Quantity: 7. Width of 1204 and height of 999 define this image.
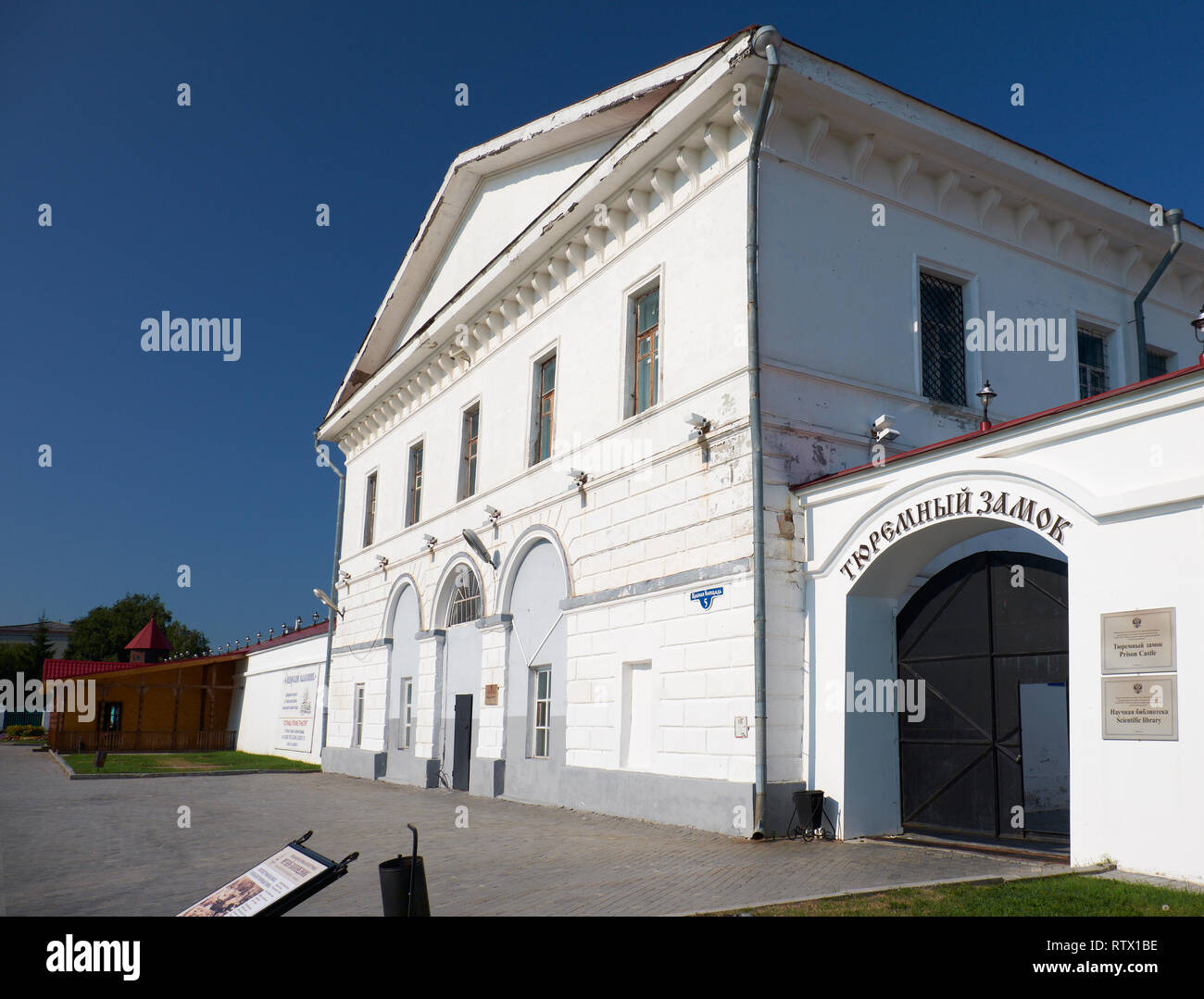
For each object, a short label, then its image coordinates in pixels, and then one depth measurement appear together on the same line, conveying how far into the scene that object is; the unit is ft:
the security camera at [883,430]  41.61
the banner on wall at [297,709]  102.06
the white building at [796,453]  28.02
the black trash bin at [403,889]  18.03
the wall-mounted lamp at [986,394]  37.67
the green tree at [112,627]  232.53
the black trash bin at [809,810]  36.22
